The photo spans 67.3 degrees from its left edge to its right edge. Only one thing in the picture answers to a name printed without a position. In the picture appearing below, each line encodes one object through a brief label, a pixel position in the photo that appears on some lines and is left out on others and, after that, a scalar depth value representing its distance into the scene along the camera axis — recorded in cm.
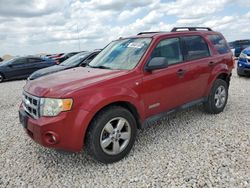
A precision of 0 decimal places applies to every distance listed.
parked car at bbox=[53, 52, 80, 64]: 1264
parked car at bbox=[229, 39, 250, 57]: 1276
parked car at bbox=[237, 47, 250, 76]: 688
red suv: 232
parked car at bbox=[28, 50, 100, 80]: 666
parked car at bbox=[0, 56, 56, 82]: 1030
